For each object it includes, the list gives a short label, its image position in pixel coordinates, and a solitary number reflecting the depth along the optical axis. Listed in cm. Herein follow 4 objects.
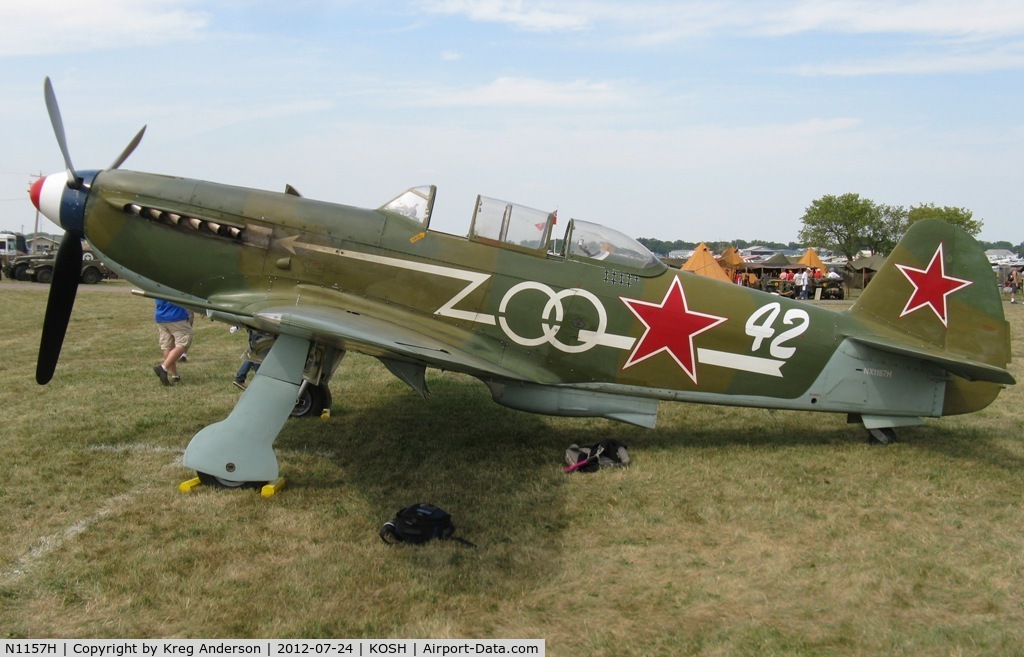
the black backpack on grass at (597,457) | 573
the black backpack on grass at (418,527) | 425
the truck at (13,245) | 3369
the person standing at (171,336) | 818
